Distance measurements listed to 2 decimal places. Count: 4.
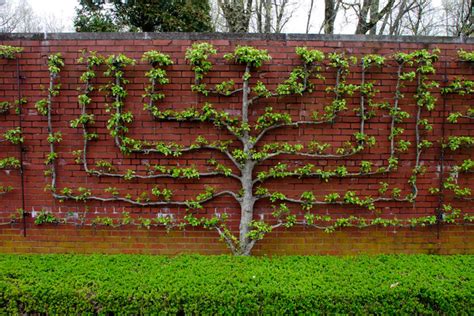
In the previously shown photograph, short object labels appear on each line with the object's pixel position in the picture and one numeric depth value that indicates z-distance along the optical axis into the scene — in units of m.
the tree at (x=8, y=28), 16.55
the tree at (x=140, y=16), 7.77
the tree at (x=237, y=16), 9.01
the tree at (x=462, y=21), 10.22
